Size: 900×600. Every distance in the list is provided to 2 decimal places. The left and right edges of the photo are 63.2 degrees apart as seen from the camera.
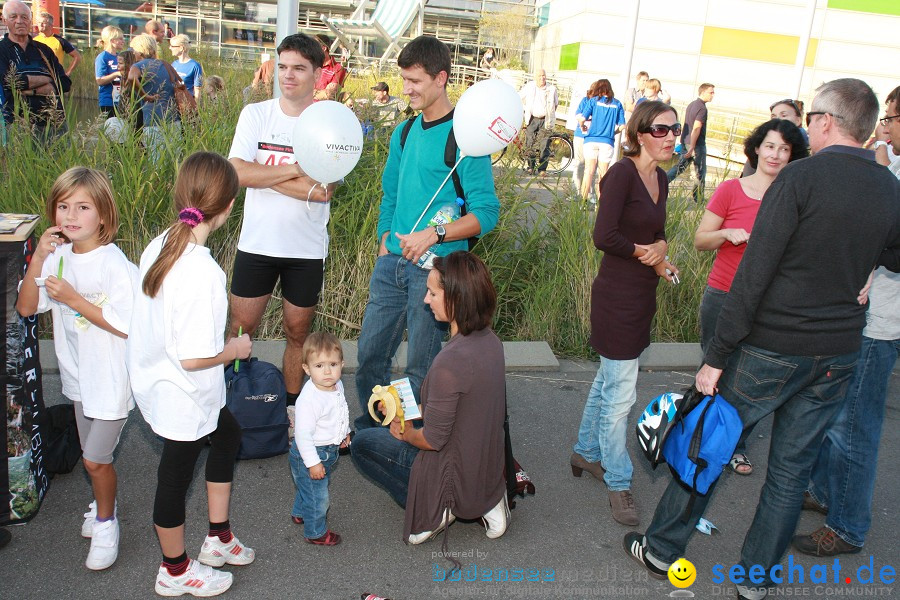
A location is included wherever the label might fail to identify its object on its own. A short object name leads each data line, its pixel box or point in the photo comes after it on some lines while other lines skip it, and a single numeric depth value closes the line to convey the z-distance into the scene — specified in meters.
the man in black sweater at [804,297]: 2.57
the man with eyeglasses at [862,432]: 3.24
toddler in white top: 3.04
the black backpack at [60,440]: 3.46
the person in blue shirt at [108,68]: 8.98
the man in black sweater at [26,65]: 6.88
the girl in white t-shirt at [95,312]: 2.81
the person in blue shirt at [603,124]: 11.52
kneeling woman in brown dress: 2.96
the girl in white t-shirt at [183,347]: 2.48
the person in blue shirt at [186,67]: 9.24
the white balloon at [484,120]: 3.46
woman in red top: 3.78
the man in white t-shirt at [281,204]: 3.75
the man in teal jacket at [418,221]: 3.53
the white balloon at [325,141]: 3.54
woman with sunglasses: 3.38
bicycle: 6.94
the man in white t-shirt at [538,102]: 14.08
